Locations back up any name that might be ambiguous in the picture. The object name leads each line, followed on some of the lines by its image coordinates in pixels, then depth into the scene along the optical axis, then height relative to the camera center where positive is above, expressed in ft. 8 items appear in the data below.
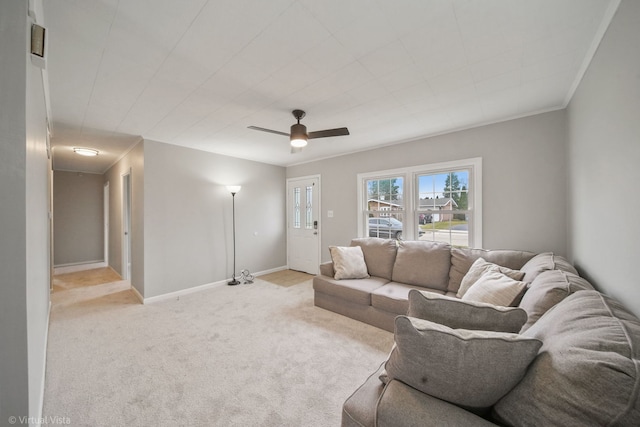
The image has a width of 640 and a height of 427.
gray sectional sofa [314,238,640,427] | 2.12 -1.69
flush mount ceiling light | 13.40 +3.68
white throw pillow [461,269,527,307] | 5.84 -2.08
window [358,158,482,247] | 10.74 +0.40
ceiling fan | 8.34 +2.79
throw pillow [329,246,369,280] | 10.62 -2.37
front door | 16.74 -0.88
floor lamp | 14.38 -0.30
